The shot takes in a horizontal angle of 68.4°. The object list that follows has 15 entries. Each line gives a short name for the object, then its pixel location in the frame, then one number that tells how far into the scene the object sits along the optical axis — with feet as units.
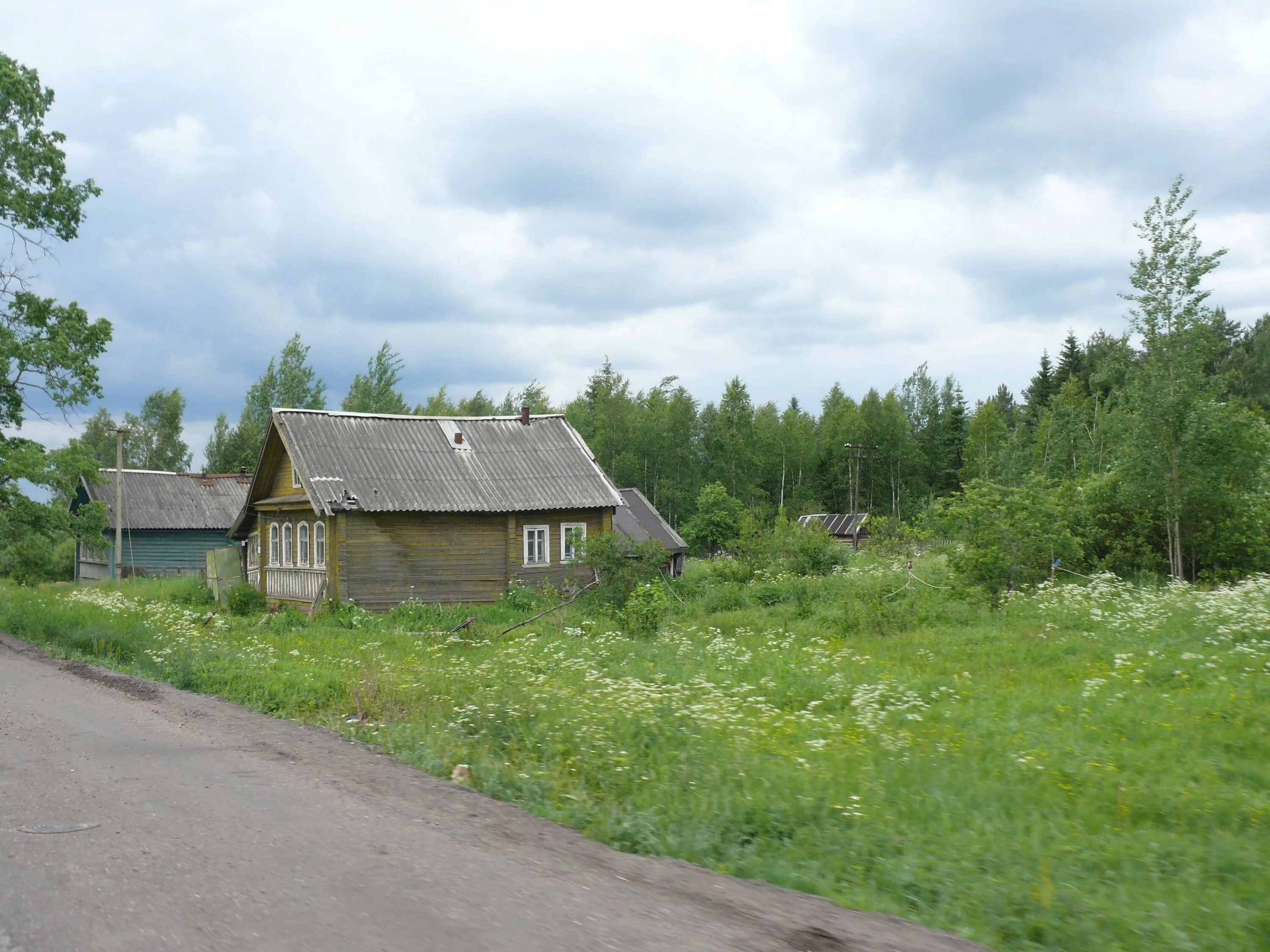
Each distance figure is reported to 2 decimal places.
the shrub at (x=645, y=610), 62.75
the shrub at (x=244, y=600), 86.02
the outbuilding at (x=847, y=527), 202.18
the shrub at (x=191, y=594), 95.55
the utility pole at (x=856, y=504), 203.31
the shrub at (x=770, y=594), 76.38
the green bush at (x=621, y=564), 75.77
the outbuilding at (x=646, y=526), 110.52
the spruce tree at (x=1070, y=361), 222.48
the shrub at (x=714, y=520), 182.60
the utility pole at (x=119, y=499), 115.29
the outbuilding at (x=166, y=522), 138.10
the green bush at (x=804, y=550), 98.12
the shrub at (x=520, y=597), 82.02
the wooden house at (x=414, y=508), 80.33
